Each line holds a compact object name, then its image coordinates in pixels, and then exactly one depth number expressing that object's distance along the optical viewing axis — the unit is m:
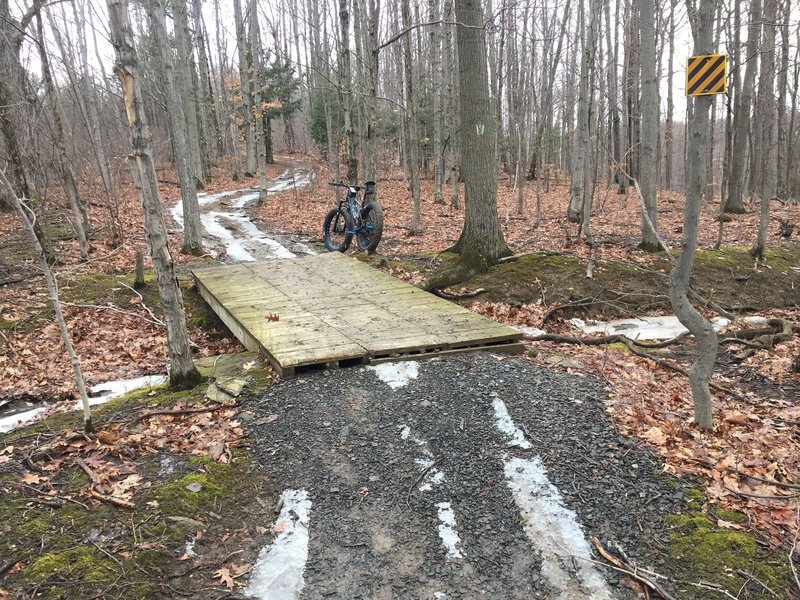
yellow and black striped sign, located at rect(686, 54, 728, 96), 3.54
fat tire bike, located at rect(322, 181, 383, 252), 10.66
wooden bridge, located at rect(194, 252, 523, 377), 5.60
